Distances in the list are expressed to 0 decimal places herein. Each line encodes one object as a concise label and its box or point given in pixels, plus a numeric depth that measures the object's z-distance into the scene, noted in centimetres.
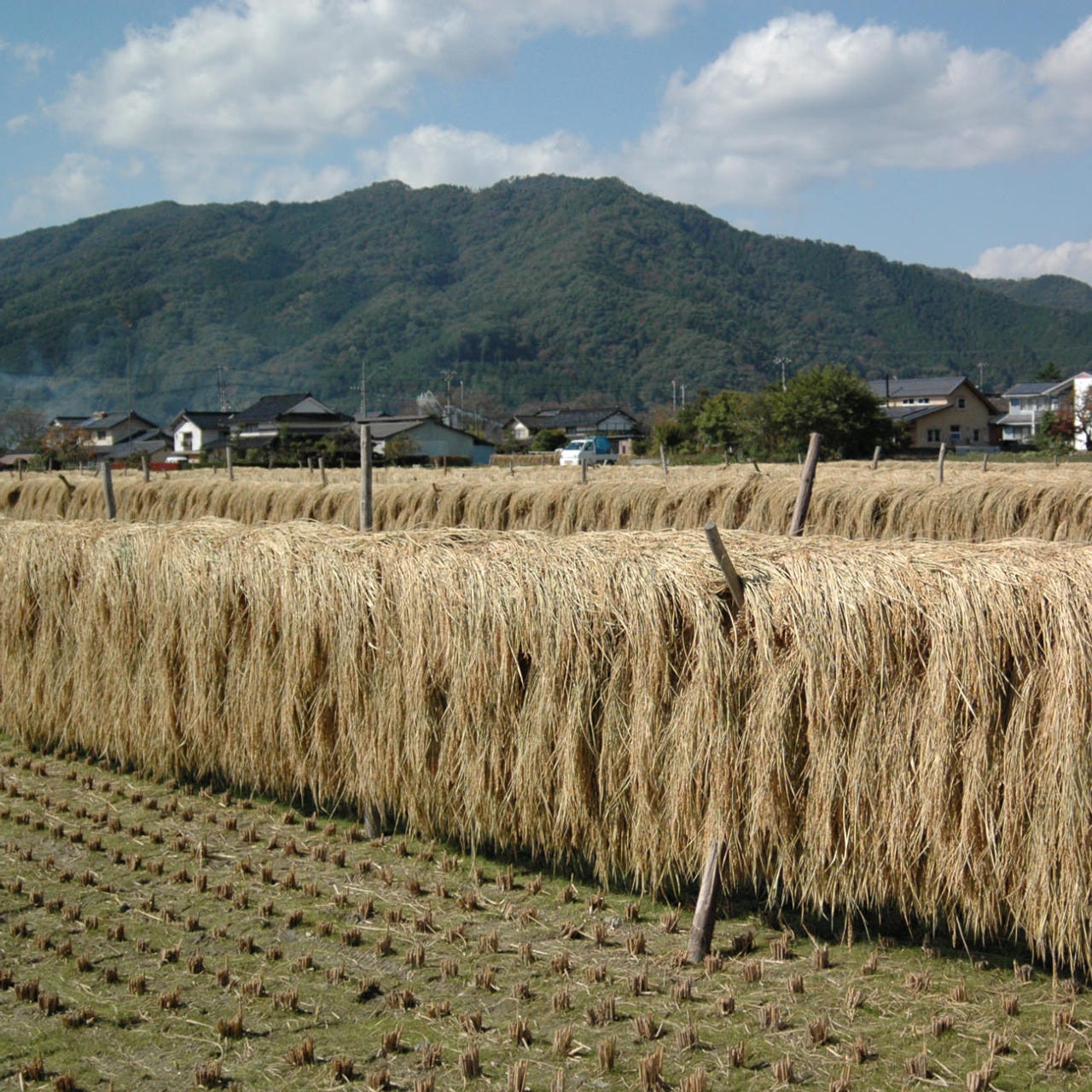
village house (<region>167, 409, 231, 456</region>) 6675
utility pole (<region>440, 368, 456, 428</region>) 8519
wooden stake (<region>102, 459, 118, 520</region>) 1102
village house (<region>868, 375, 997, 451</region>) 6091
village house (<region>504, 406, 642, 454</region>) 7931
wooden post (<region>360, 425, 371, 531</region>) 791
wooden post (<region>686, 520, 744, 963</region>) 508
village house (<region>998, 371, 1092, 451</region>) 6812
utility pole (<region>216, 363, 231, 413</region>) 9769
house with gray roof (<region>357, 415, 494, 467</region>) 5769
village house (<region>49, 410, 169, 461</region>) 6950
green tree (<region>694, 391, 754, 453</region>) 5347
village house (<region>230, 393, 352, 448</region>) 6206
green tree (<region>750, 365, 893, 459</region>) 4266
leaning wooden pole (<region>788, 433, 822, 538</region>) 647
